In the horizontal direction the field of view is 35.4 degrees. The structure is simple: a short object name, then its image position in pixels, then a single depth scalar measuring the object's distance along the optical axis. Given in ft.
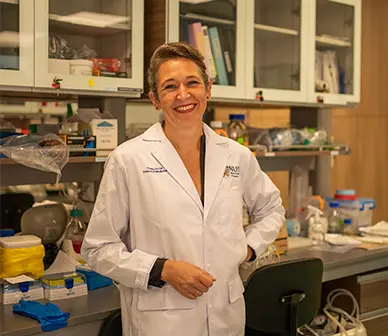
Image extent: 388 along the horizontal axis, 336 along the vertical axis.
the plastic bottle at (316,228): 10.11
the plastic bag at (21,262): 7.00
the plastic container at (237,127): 9.87
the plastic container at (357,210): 11.01
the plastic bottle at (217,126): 9.47
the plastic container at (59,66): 7.29
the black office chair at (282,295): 7.30
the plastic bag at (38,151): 7.14
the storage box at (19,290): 6.81
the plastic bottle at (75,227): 8.10
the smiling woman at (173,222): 5.85
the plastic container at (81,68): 7.54
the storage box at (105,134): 7.87
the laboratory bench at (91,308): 6.12
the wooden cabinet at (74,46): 7.01
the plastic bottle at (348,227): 10.96
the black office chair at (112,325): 6.66
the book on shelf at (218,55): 9.04
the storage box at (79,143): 7.60
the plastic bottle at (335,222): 10.94
